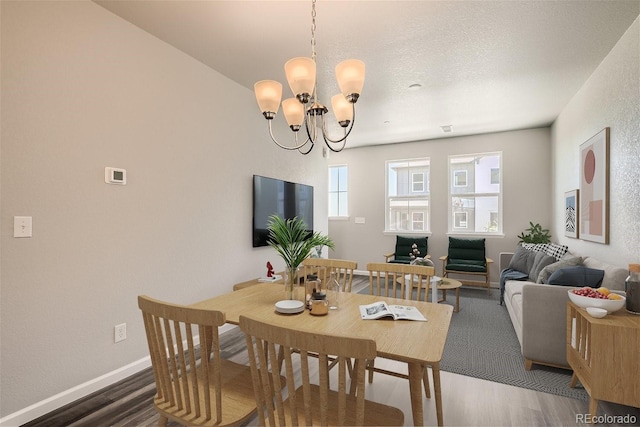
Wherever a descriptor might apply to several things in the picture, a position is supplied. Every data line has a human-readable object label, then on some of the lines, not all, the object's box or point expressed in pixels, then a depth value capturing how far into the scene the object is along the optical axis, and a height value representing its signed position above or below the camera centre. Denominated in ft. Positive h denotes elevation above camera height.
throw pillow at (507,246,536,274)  13.77 -1.92
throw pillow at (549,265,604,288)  8.22 -1.54
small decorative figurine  12.15 -2.09
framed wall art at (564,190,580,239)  12.37 +0.17
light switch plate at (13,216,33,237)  6.04 -0.26
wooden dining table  3.95 -1.69
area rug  7.64 -3.96
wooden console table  5.82 -2.62
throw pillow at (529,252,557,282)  11.99 -1.75
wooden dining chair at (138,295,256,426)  3.66 -2.12
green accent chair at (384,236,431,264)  18.87 -1.94
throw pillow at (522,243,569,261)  12.77 -1.38
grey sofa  7.88 -2.56
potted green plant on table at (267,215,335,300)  5.91 -0.58
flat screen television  12.51 +0.55
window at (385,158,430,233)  20.42 +1.31
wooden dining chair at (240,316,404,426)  2.85 -1.47
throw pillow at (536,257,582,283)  9.80 -1.53
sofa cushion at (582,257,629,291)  7.84 -1.48
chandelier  5.58 +2.32
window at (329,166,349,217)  22.88 +1.74
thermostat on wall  7.53 +0.90
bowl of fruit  6.21 -1.62
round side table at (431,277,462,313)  12.60 -2.76
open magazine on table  5.24 -1.64
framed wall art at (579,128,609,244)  9.66 +0.95
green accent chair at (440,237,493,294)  16.44 -2.39
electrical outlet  7.72 -2.90
